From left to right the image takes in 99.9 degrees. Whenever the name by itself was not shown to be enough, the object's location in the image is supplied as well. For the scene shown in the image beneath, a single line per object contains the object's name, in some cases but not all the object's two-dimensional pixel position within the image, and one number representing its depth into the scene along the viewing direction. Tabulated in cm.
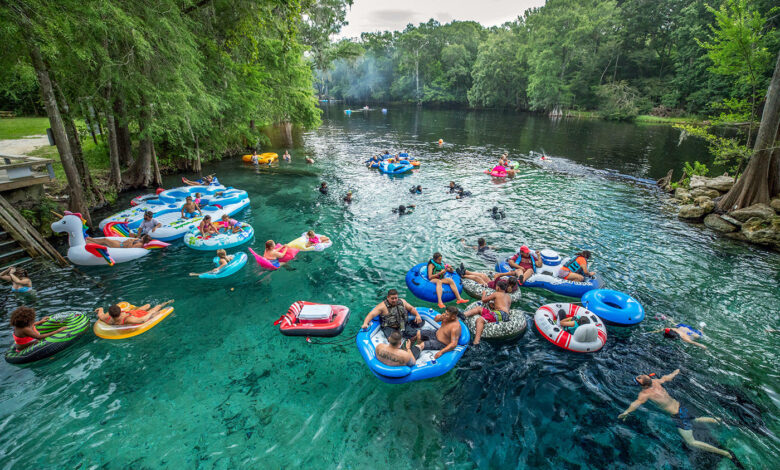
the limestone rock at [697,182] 1644
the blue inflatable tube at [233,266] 983
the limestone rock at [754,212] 1284
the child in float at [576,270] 930
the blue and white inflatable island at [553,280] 917
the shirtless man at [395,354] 625
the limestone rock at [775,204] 1301
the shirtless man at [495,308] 766
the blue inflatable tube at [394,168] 2178
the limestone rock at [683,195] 1633
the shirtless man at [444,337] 673
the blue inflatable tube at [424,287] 889
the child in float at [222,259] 992
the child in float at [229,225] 1241
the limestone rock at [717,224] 1341
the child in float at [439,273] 882
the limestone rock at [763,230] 1208
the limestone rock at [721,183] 1580
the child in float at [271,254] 1037
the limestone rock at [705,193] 1563
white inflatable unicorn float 1034
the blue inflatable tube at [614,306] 788
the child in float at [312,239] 1176
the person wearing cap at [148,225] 1199
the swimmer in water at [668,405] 554
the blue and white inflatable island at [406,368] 624
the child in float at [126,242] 1088
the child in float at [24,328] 679
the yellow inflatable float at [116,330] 756
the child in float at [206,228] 1198
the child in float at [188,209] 1332
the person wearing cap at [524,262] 945
